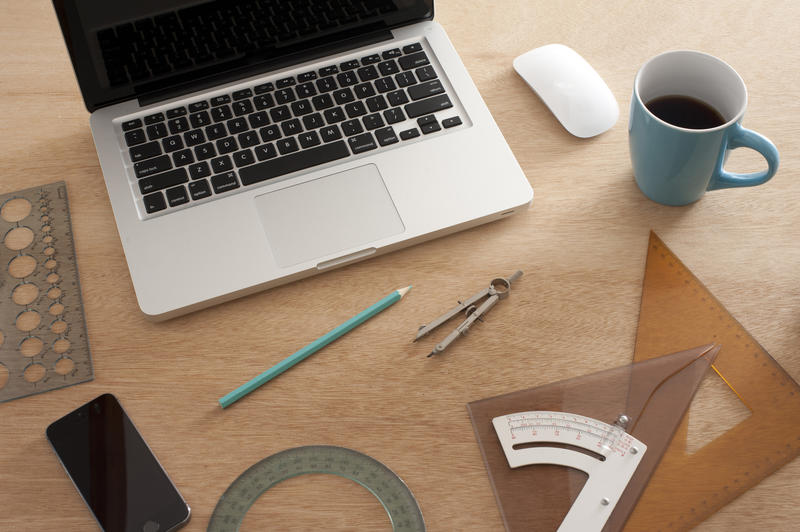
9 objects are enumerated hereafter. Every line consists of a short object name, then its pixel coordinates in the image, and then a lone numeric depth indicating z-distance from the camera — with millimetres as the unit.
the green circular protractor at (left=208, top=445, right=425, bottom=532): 710
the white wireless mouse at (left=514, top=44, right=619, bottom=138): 938
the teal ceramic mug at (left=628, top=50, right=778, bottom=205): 778
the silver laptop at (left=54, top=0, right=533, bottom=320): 841
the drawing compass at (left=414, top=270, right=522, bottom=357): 803
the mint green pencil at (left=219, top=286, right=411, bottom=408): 775
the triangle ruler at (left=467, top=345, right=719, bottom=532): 708
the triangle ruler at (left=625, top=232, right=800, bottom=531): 708
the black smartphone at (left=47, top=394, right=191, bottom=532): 709
